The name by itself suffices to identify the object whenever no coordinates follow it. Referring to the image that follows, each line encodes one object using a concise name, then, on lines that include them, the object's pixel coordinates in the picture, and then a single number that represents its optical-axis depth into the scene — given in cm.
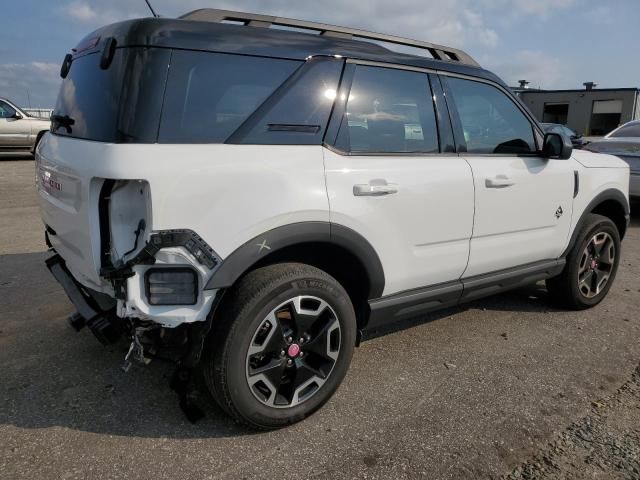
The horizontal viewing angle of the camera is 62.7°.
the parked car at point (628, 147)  814
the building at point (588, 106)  4175
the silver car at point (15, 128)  1452
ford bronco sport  228
